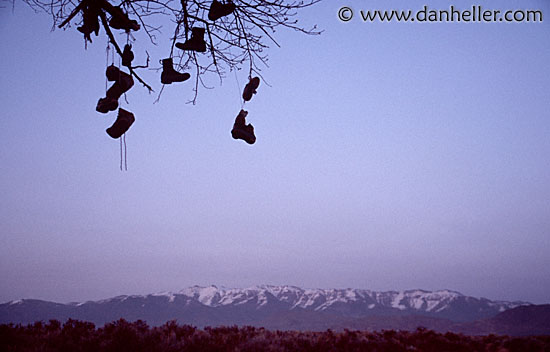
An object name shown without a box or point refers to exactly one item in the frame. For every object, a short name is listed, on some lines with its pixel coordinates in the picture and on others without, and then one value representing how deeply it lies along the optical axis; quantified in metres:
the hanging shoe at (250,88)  5.59
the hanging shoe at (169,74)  5.41
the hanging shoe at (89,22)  5.19
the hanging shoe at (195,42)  5.41
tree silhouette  5.22
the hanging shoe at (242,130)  5.39
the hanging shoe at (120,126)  4.82
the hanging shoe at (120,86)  5.10
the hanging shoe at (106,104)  5.00
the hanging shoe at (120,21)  5.14
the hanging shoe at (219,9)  5.25
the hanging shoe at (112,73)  5.19
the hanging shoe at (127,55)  5.57
